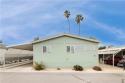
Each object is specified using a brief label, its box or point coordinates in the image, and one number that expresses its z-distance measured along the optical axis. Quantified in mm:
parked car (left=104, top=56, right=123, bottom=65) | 13775
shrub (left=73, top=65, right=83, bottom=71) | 10094
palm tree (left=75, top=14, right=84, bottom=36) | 26970
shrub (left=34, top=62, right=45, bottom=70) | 10128
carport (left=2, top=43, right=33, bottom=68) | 11580
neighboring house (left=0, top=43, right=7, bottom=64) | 13344
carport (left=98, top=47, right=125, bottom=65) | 13837
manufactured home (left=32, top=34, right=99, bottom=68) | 10846
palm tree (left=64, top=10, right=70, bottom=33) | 27020
